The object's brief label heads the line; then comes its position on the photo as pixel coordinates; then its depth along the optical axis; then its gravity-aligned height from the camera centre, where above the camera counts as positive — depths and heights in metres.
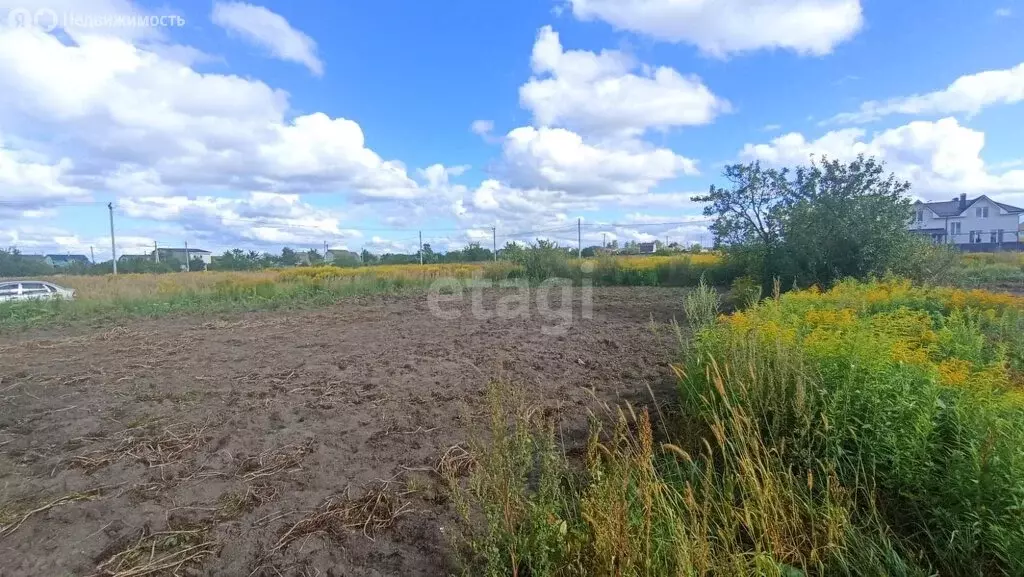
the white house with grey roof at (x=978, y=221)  41.25 +2.33
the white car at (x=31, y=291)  12.16 -0.61
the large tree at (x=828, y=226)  9.02 +0.49
